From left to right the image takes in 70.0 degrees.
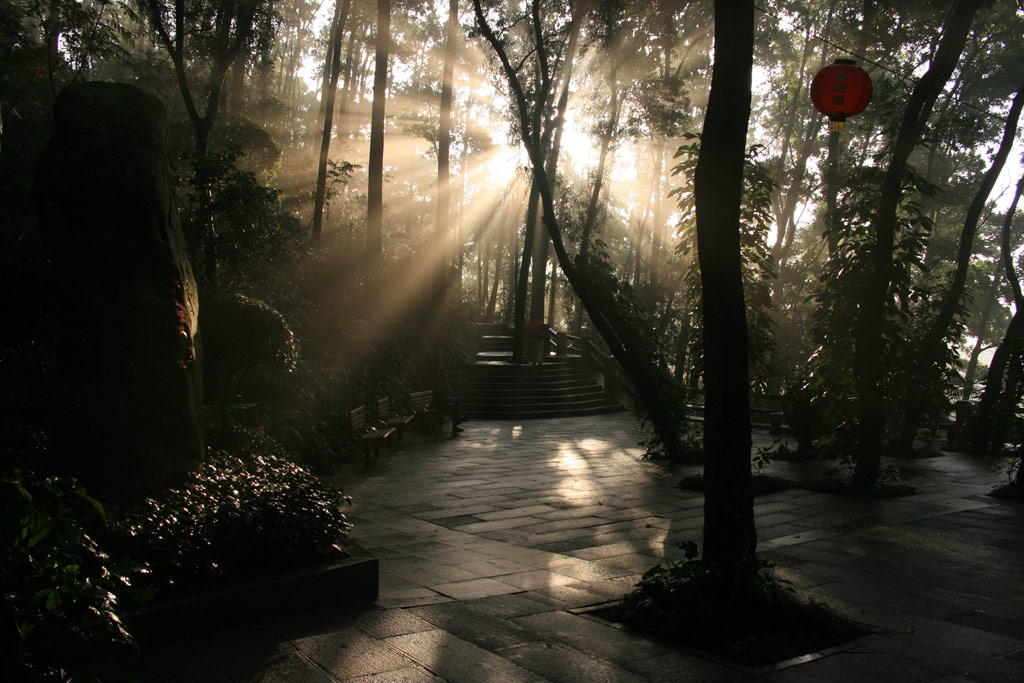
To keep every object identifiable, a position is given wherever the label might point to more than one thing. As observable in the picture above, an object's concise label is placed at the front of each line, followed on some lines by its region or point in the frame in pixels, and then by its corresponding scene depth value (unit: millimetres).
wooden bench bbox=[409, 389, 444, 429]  15086
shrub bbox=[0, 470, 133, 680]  2201
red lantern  7332
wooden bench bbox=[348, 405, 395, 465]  11147
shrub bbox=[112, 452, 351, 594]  4094
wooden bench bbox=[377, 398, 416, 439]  13633
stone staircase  20141
